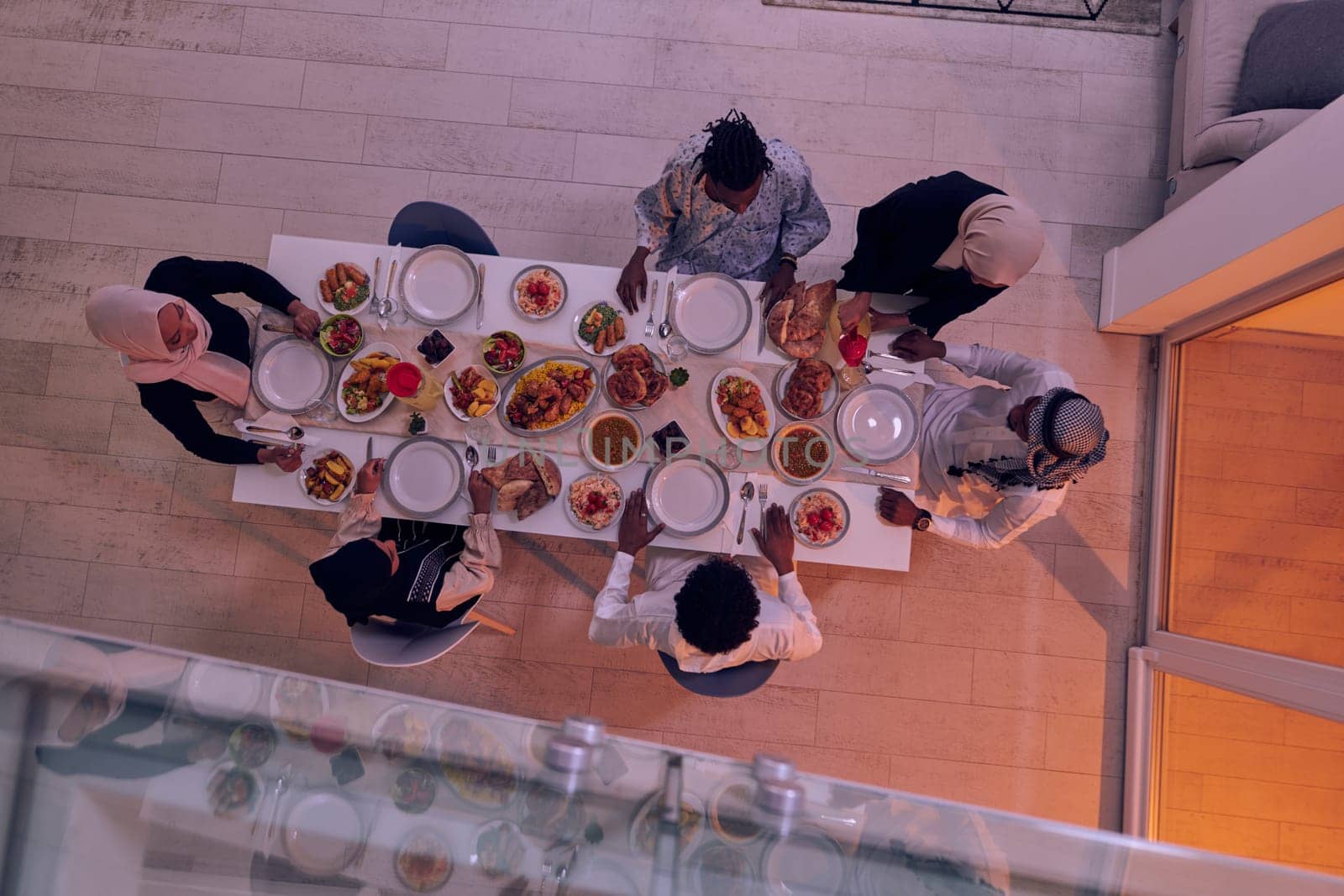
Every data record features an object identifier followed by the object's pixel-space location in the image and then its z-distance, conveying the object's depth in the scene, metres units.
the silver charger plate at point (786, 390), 2.62
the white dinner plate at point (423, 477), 2.58
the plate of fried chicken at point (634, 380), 2.56
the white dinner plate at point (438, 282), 2.70
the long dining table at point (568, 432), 2.59
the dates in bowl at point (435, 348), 2.60
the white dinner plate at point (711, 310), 2.70
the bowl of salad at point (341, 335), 2.62
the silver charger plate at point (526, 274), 2.67
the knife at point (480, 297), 2.68
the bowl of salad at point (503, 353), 2.61
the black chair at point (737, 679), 2.55
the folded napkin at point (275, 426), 2.56
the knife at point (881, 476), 2.59
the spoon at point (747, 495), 2.61
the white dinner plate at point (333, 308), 2.67
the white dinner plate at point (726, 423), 2.59
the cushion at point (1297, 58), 2.84
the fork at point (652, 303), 2.70
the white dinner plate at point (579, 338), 2.66
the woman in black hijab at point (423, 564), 2.47
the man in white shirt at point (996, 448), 2.24
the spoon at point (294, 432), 2.55
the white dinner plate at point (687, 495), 2.58
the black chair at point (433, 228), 2.81
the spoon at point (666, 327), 2.70
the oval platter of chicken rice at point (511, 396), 2.60
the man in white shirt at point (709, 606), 2.24
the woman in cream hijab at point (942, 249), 2.27
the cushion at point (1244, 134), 2.89
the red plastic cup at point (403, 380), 2.46
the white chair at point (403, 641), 2.56
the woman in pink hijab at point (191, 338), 2.31
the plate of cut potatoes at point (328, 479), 2.55
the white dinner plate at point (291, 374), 2.63
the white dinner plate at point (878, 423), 2.62
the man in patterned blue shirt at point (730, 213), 2.40
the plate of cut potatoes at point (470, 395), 2.57
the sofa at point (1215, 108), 2.95
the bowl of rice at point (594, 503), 2.56
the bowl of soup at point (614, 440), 2.59
